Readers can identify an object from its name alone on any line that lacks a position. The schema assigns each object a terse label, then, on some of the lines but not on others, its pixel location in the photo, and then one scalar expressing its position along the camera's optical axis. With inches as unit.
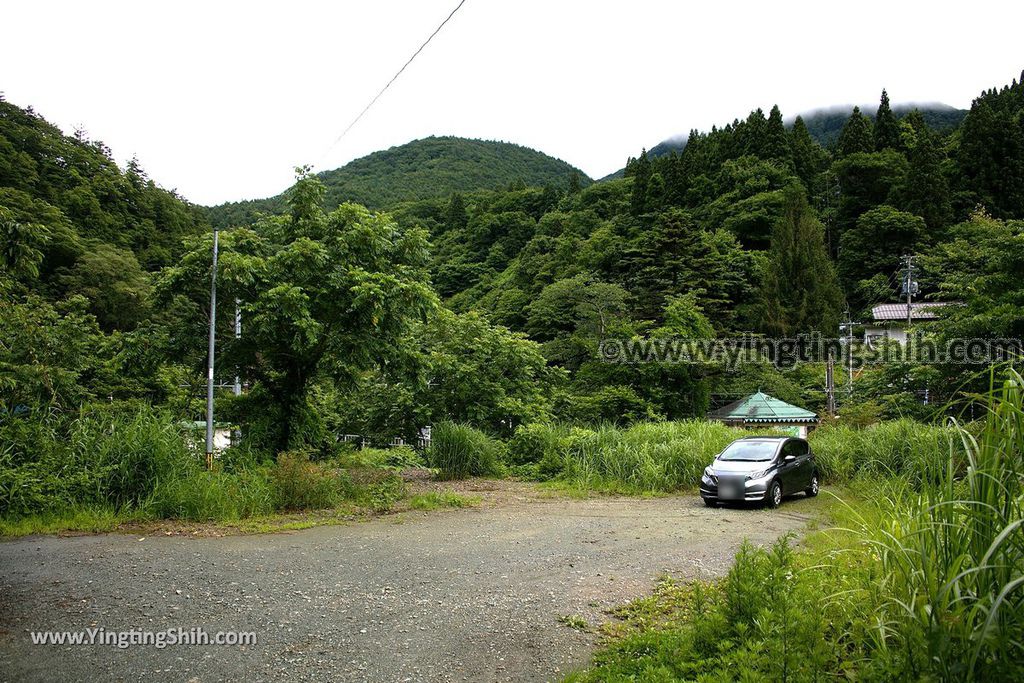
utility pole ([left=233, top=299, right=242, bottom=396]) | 520.7
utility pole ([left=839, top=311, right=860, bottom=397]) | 1271.4
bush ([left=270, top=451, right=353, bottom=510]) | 434.6
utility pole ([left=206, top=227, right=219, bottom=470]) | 503.2
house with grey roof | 1660.9
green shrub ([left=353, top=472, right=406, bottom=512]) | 455.8
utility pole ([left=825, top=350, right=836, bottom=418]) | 1089.3
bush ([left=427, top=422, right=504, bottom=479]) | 666.2
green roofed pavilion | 933.2
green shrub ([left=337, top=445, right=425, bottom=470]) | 529.3
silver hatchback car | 485.1
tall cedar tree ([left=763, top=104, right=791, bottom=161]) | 2230.6
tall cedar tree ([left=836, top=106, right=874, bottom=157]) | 2139.5
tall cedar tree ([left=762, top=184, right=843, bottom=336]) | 1573.6
